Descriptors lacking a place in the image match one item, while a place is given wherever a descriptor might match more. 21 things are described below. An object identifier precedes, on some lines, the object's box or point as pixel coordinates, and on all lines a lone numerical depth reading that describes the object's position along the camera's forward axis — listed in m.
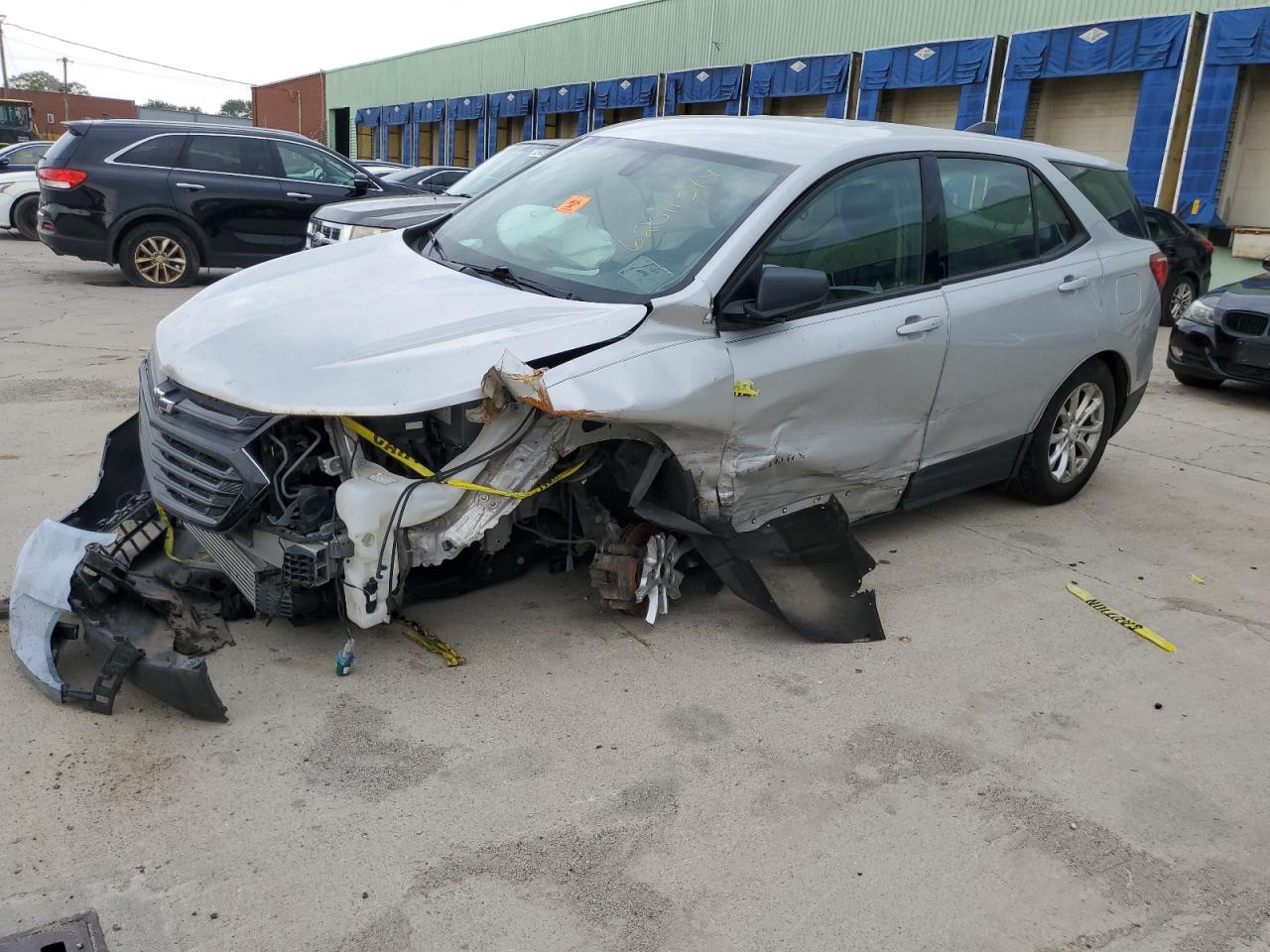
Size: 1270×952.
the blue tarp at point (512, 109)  31.61
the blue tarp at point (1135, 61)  15.80
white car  16.22
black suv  11.22
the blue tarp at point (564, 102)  28.83
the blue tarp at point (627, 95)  26.44
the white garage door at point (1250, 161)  15.51
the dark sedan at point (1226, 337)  8.72
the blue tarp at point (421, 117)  37.22
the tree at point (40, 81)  103.66
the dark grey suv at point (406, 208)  8.90
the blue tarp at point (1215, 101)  14.78
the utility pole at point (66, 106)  57.75
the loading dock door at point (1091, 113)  17.09
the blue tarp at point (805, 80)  21.19
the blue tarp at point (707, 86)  23.92
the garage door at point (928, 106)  19.83
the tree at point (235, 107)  118.50
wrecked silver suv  3.33
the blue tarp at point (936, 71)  18.53
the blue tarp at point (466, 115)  34.31
